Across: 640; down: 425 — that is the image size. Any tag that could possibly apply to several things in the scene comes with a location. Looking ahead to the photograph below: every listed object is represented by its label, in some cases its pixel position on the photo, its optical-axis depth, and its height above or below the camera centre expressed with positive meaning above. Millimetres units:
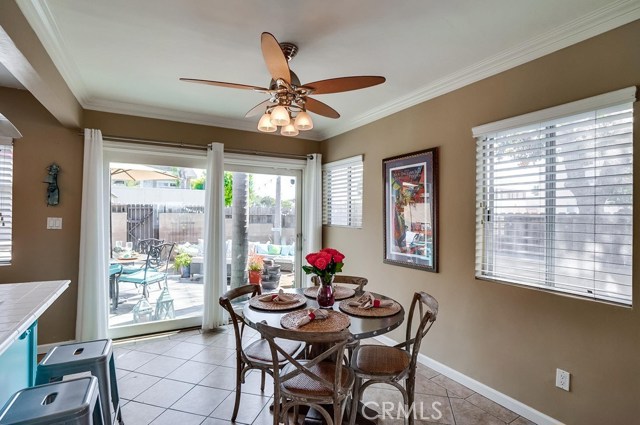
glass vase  2260 -573
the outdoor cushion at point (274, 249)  4600 -513
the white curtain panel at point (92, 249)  3289 -385
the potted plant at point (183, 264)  4039 -643
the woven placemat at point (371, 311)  2062 -636
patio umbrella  3705 +472
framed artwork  3016 +48
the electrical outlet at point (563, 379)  2074 -1063
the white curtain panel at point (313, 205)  4613 +128
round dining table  1832 -658
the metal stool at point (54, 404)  1269 -808
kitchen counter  1469 -516
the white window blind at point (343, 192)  4105 +298
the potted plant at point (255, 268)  4426 -753
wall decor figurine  3242 +270
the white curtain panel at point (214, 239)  3893 -319
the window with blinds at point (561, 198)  1889 +118
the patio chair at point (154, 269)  3863 -687
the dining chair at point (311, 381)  1648 -960
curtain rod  3568 +815
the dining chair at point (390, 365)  1954 -959
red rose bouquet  2124 -335
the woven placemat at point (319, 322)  1778 -632
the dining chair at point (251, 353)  2139 -980
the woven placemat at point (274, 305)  2184 -639
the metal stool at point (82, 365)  1753 -850
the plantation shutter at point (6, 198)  3115 +125
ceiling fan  1872 +813
